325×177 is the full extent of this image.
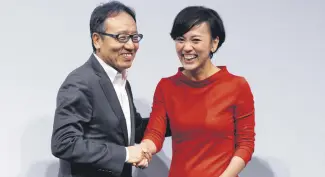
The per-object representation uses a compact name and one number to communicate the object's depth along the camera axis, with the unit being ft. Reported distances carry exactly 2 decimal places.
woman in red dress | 10.97
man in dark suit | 10.40
